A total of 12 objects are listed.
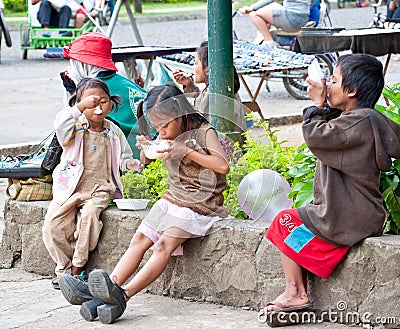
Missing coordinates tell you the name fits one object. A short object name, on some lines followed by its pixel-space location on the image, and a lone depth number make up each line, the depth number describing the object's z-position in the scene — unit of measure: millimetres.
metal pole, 6806
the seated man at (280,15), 15473
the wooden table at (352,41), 10375
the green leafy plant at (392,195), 5690
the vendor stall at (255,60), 11433
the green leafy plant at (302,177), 6023
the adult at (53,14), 21998
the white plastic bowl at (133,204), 6531
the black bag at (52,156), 6889
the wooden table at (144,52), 9783
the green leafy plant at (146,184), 6710
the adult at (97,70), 7435
